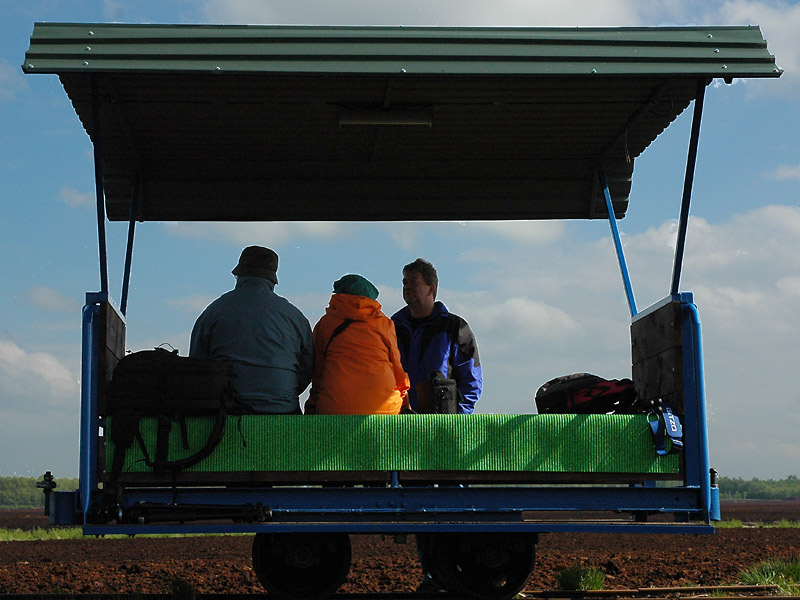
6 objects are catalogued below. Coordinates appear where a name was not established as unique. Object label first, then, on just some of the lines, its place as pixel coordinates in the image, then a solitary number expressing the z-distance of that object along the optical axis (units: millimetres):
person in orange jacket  6465
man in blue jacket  7805
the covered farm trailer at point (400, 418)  5996
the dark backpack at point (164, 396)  6074
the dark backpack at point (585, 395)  6773
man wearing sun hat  6363
